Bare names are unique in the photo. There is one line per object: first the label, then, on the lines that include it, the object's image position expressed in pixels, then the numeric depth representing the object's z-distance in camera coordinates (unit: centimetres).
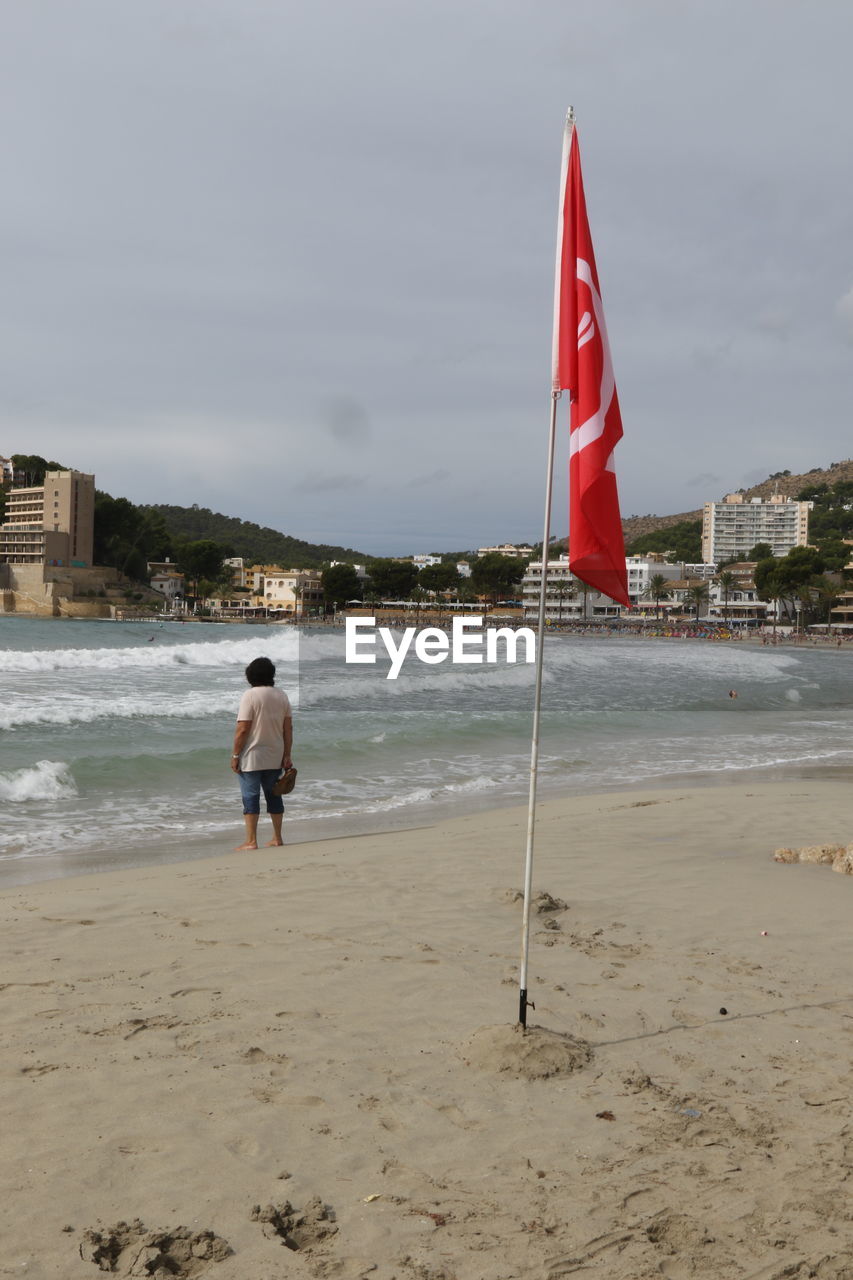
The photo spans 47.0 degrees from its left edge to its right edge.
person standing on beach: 820
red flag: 417
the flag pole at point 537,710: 404
